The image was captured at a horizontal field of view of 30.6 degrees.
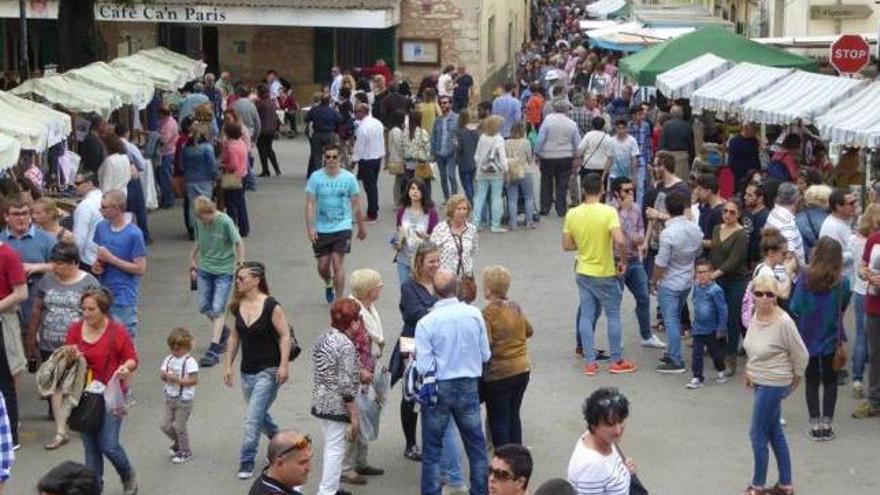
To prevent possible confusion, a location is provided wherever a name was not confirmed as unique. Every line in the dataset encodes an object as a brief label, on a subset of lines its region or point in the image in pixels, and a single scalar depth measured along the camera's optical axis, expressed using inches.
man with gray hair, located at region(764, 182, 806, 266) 512.1
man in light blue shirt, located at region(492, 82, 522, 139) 971.3
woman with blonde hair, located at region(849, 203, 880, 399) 486.9
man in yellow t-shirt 512.4
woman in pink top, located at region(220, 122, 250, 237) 730.8
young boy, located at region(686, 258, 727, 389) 502.3
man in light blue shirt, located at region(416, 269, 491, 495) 381.7
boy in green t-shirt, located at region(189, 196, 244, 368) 525.3
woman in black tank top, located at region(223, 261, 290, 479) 406.6
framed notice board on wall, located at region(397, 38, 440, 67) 1417.3
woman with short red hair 384.2
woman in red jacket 394.6
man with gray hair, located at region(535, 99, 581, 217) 807.1
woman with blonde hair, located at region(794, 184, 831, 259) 530.9
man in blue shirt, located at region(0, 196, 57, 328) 470.0
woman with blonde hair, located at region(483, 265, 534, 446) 404.8
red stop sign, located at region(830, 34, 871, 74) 757.3
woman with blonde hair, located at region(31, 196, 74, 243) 487.8
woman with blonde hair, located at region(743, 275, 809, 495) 390.9
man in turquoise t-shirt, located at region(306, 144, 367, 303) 582.6
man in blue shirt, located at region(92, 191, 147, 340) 485.1
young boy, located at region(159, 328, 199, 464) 421.7
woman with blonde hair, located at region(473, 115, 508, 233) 757.9
